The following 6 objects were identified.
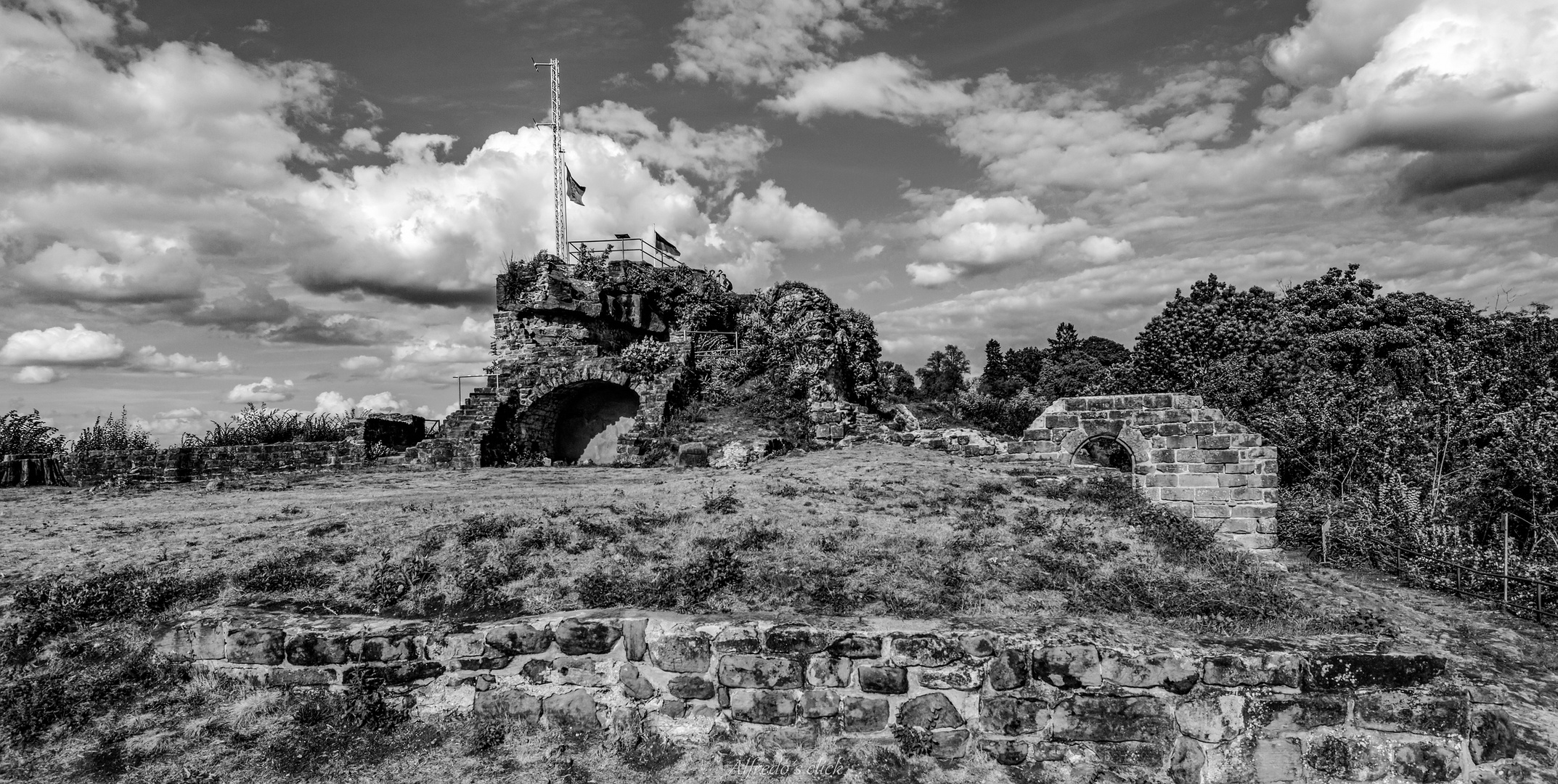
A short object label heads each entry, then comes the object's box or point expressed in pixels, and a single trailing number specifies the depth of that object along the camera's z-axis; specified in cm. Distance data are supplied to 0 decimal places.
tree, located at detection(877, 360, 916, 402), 2353
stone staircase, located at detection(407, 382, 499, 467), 1767
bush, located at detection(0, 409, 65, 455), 1642
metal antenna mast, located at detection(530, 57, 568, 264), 2648
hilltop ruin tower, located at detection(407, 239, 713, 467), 1856
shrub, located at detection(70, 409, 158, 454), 1750
